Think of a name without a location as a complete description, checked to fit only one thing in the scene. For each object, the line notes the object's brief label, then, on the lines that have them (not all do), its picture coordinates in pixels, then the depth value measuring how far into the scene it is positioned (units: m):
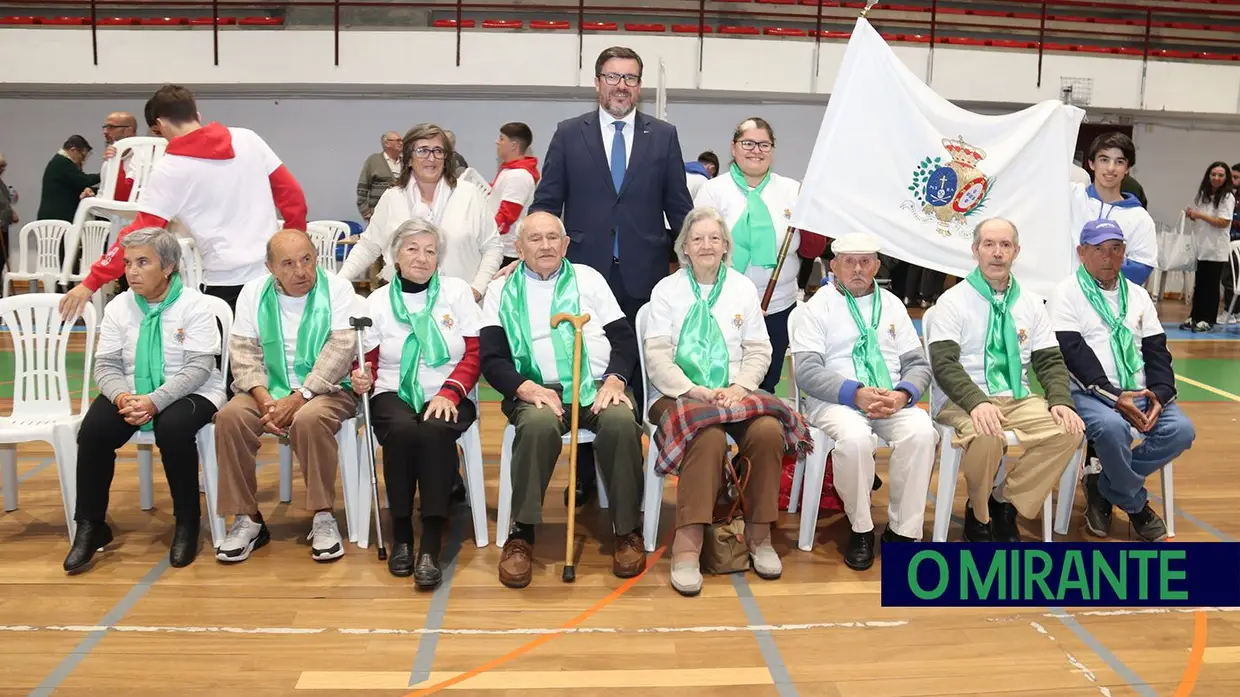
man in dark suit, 3.84
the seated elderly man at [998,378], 3.52
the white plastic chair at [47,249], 8.19
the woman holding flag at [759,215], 4.01
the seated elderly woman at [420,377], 3.38
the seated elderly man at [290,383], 3.43
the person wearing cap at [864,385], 3.46
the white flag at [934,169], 4.12
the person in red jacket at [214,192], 3.89
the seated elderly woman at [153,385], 3.40
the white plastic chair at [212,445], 3.53
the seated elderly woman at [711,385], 3.32
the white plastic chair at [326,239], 7.61
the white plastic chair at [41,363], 3.69
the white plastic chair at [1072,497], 3.82
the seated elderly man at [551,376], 3.35
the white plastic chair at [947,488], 3.61
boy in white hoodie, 4.44
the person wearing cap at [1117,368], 3.69
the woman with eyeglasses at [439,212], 4.06
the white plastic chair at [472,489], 3.56
